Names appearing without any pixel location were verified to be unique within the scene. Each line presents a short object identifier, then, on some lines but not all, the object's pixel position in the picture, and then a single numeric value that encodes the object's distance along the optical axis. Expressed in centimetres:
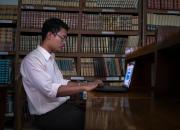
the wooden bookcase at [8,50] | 343
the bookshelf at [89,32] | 347
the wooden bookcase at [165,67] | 148
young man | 185
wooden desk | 75
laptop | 189
